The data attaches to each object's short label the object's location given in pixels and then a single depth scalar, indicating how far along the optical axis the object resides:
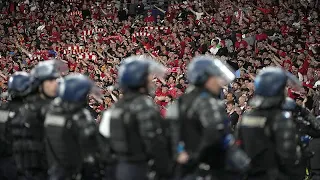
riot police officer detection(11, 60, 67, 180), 16.15
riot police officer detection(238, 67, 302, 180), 14.21
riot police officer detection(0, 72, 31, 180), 17.17
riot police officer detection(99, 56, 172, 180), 13.06
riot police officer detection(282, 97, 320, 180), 16.81
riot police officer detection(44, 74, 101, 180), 14.09
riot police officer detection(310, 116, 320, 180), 20.41
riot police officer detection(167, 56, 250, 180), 12.55
